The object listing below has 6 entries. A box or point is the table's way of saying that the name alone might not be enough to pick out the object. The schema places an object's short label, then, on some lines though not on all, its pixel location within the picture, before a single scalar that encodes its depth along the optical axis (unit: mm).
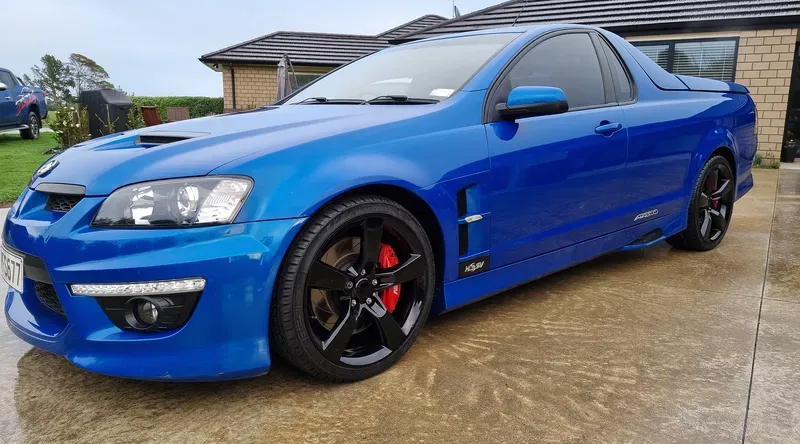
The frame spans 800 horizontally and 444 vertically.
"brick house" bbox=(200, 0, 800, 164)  9344
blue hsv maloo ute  1845
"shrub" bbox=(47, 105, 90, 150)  8656
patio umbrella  9162
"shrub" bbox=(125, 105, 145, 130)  9539
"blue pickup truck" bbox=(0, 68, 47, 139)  12820
